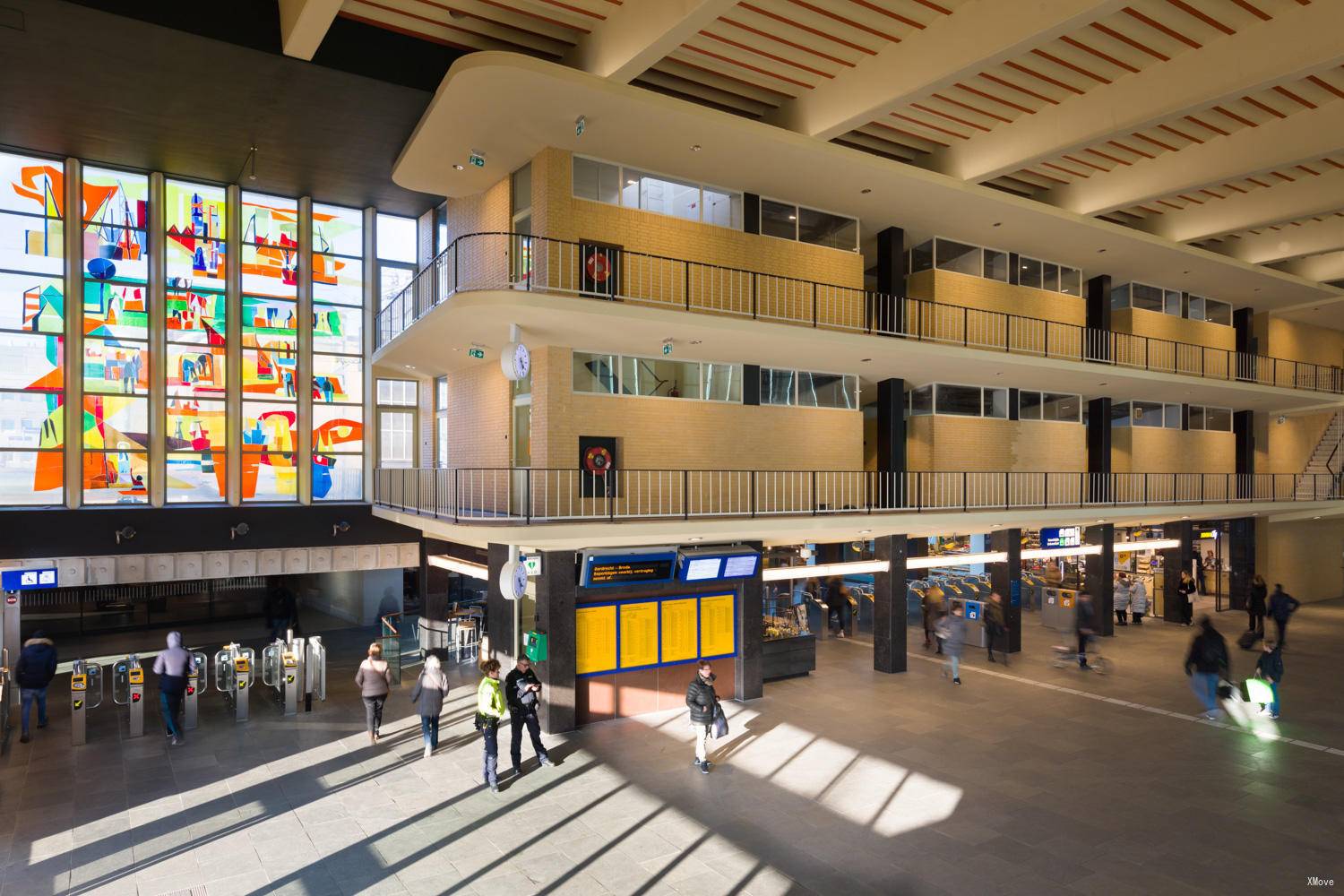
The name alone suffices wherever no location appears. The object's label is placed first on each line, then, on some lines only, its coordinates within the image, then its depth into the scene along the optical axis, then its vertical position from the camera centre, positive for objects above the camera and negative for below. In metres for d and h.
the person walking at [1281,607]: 16.39 -3.46
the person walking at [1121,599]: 20.69 -4.12
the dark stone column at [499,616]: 13.13 -2.89
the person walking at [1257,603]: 18.06 -3.68
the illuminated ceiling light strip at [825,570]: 14.47 -2.36
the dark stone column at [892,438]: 15.89 +0.22
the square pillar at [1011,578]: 17.16 -2.97
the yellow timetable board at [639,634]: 12.48 -3.04
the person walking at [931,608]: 17.25 -3.65
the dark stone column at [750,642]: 13.38 -3.39
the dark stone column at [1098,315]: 19.16 +3.34
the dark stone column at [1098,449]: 19.56 -0.04
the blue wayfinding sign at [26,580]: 14.11 -2.36
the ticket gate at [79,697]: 10.66 -3.43
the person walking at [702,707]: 9.95 -3.38
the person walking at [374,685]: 10.93 -3.34
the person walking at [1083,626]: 15.34 -3.61
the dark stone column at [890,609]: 15.20 -3.23
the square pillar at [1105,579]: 19.20 -3.30
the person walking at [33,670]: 11.12 -3.20
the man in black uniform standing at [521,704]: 9.91 -3.32
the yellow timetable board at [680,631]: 12.91 -3.08
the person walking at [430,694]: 10.40 -3.31
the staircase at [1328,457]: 25.31 -0.35
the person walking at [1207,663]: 11.81 -3.35
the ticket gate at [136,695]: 11.15 -3.54
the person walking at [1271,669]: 12.23 -3.56
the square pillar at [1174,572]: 21.02 -3.45
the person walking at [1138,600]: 20.56 -4.11
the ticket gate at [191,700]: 11.38 -3.76
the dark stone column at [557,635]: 11.66 -2.85
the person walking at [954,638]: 14.34 -3.60
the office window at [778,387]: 14.49 +1.18
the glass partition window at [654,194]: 12.24 +4.30
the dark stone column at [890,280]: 15.62 +3.43
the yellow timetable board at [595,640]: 12.12 -3.02
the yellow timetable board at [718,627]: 13.30 -3.10
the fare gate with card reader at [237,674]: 11.91 -3.60
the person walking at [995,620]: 16.09 -3.63
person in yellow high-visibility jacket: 9.28 -3.25
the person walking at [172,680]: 10.91 -3.26
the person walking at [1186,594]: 20.75 -4.01
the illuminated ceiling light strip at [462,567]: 14.42 -2.36
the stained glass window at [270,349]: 17.39 +2.35
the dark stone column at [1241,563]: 23.48 -3.56
